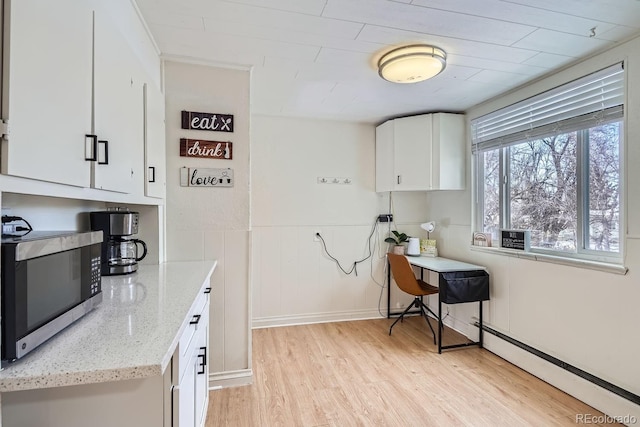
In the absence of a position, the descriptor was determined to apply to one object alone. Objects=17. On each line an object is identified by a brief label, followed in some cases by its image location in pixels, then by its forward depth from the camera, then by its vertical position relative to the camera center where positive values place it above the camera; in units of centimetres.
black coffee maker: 176 -15
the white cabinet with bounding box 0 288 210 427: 84 -55
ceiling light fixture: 200 +101
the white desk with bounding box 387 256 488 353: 283 -51
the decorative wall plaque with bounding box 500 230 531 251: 260 -22
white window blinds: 202 +80
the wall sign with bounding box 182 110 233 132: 221 +67
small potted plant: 366 -32
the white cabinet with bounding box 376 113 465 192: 320 +66
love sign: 223 +27
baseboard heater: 187 -109
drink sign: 222 +47
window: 205 +38
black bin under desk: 280 -67
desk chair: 306 -66
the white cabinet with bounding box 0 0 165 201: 73 +37
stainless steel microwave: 73 -20
